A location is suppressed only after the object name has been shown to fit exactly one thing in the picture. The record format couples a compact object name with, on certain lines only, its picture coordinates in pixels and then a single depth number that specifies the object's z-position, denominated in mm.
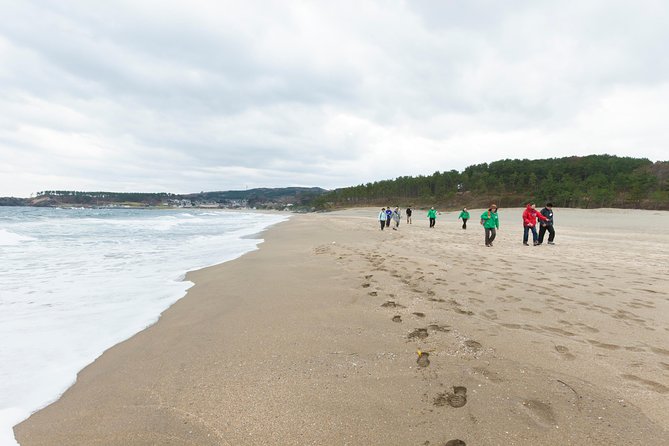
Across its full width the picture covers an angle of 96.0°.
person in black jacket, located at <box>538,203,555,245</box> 12605
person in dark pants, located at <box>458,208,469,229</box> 21969
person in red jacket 12602
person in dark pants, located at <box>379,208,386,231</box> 22038
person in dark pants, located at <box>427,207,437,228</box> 23984
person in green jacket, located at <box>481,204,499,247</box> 12312
